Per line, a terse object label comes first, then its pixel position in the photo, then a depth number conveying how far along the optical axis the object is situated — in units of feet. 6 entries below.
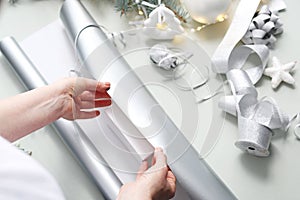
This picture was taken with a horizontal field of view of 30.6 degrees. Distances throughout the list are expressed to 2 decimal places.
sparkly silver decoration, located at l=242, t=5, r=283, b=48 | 3.29
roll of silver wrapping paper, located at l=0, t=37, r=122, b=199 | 2.97
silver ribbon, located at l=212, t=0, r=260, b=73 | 3.24
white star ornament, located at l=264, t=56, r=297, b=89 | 3.20
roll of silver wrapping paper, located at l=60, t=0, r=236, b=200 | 2.87
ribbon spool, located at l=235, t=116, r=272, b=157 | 2.94
